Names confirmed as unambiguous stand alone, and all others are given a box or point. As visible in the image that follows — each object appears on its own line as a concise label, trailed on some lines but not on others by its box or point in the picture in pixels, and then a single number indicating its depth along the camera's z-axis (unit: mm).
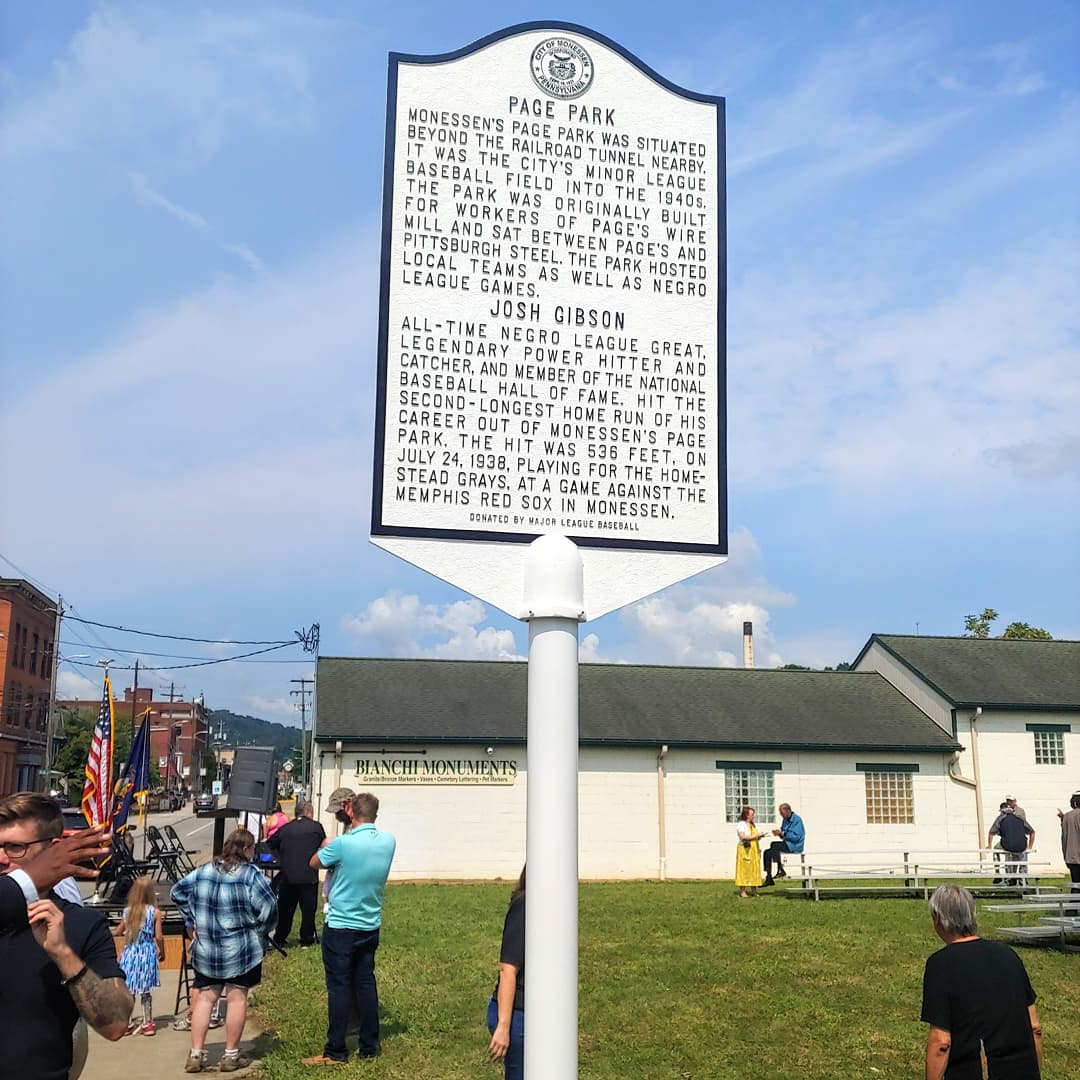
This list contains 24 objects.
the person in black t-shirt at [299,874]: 13508
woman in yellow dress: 19844
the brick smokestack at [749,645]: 41375
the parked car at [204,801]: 80906
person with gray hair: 4562
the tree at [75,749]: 66938
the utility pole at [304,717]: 42650
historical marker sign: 3877
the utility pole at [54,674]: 47362
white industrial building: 25516
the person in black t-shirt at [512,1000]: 5281
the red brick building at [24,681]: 58188
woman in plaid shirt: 8211
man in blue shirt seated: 21266
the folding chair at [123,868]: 17391
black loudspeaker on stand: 17938
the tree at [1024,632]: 45656
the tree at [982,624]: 46562
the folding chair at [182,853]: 19822
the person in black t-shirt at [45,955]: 3363
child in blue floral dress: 9297
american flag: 15867
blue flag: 17328
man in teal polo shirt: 8414
